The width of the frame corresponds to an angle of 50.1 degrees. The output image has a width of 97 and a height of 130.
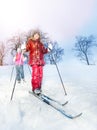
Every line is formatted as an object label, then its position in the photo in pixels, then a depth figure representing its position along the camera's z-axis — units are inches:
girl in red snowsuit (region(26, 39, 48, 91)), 141.2
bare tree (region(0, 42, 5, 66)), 659.7
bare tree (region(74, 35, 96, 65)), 778.3
